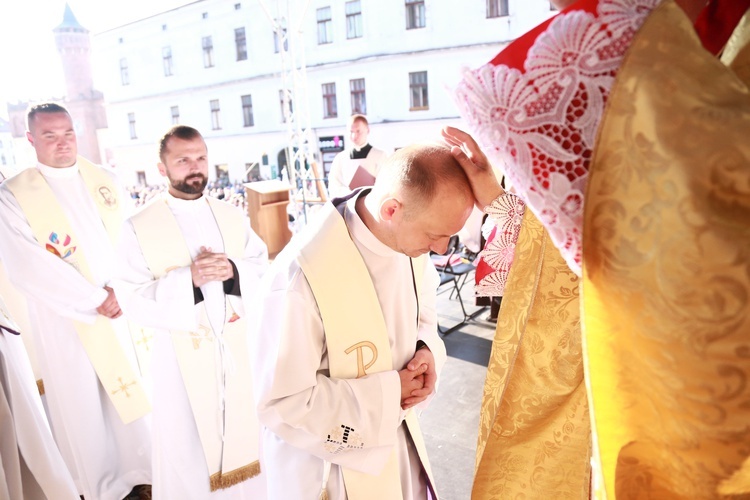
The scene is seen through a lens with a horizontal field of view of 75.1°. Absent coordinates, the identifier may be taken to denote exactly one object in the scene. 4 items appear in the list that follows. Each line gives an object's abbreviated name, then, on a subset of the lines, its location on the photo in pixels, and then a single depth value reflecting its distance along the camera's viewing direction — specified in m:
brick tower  28.16
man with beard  2.54
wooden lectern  5.19
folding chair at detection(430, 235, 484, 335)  5.43
